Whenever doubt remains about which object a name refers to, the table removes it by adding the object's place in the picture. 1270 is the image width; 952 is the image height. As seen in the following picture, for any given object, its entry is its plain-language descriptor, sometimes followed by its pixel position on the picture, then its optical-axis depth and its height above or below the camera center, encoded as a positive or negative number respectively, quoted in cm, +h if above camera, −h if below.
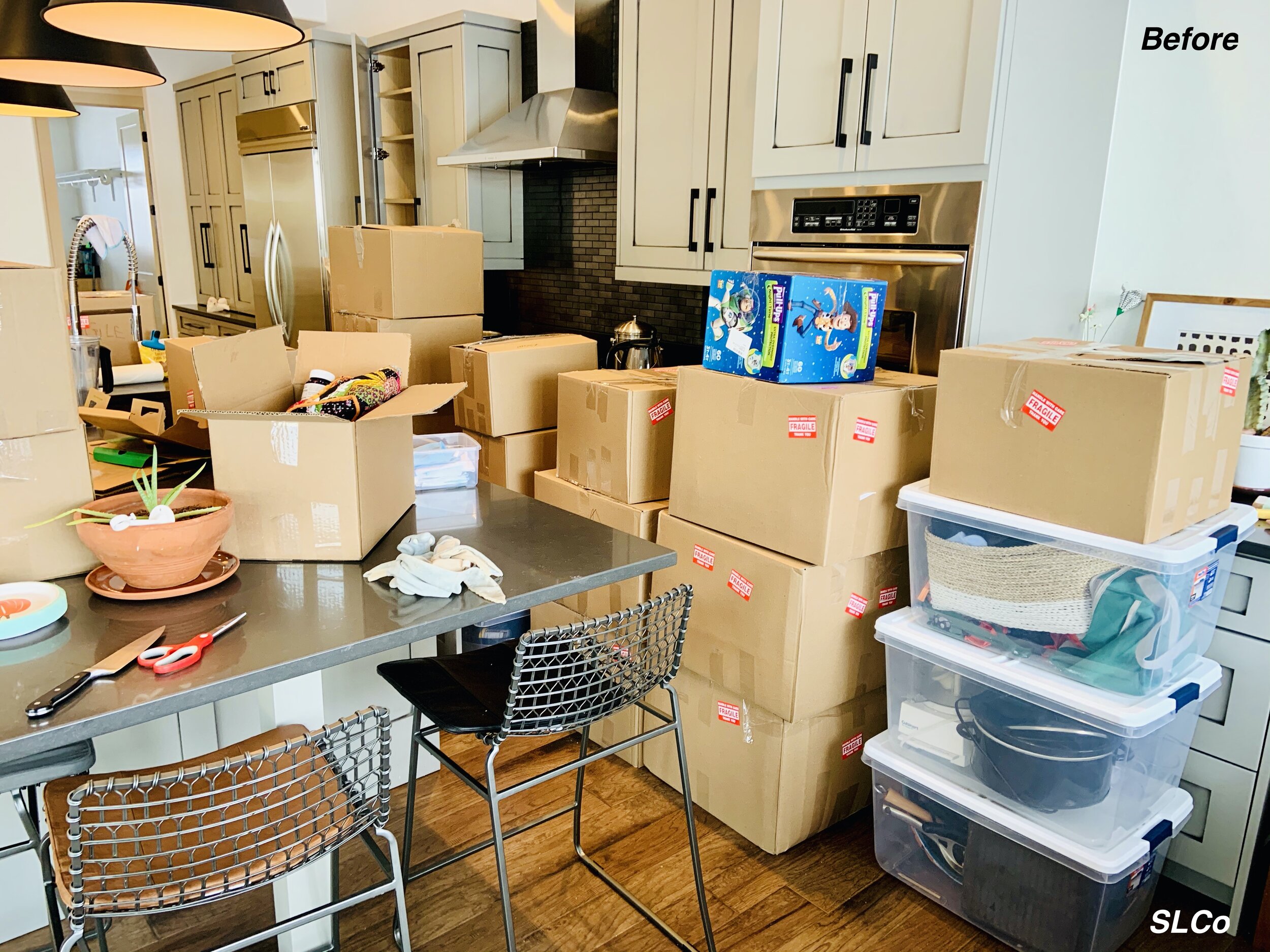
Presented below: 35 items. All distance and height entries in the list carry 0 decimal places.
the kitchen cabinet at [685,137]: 282 +42
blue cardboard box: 190 -12
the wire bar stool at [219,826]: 112 -79
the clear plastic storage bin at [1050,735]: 166 -87
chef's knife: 110 -53
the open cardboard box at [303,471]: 153 -36
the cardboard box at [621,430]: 229 -42
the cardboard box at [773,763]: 211 -116
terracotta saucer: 142 -52
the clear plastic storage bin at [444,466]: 210 -47
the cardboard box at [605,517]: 233 -65
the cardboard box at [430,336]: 317 -26
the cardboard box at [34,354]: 136 -15
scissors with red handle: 122 -53
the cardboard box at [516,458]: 276 -59
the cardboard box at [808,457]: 187 -40
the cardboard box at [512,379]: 269 -35
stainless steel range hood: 335 +59
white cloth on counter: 148 -51
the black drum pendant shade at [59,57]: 171 +38
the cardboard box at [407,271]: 309 -4
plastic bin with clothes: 160 -57
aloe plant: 141 -39
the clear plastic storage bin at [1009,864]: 172 -117
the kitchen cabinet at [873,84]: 200 +44
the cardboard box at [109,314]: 546 -37
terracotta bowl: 136 -43
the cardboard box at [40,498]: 140 -38
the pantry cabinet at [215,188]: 543 +41
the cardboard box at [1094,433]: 151 -28
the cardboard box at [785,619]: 198 -78
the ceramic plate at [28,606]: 129 -51
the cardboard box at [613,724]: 251 -125
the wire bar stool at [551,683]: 153 -78
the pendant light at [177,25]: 142 +37
